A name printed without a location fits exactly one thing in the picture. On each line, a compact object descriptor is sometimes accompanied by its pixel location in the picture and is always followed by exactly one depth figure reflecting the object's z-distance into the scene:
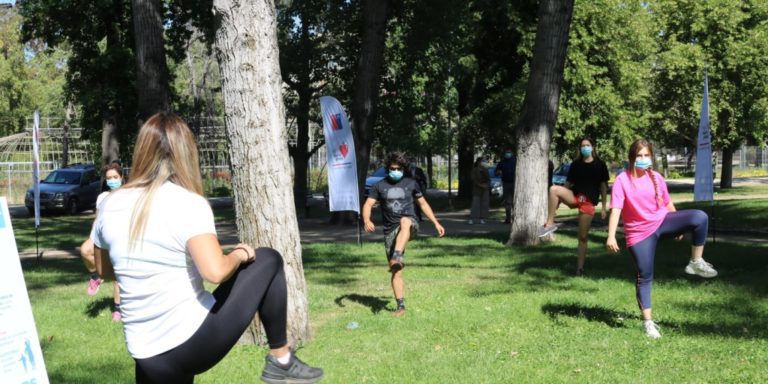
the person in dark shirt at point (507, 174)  21.39
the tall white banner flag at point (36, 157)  15.12
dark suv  32.97
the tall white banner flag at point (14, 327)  3.66
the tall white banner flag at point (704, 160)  14.93
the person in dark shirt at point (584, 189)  11.29
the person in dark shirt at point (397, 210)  9.29
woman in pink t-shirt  7.66
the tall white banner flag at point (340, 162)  16.14
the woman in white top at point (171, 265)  3.43
